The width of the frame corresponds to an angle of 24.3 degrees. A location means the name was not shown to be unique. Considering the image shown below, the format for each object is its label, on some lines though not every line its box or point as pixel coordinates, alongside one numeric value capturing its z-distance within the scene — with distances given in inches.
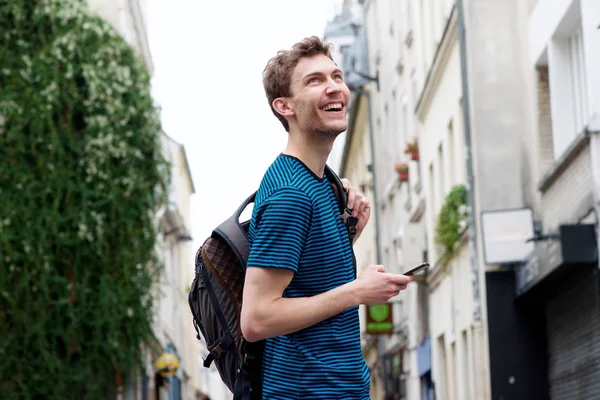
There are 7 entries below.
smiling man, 141.6
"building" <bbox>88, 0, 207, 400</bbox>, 1325.0
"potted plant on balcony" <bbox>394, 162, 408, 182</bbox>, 1226.0
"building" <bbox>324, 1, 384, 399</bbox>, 1699.1
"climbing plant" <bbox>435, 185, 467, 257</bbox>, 847.7
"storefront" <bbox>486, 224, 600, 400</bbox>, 565.6
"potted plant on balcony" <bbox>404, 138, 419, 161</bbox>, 1136.8
